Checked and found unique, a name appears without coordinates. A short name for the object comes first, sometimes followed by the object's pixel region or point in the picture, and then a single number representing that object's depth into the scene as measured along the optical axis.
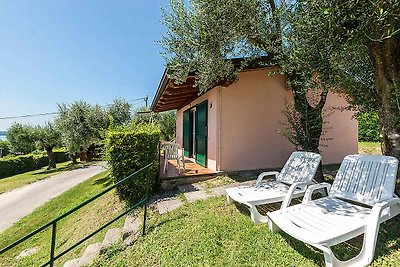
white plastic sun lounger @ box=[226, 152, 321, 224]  3.58
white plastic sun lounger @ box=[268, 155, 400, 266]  2.32
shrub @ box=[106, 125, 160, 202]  5.42
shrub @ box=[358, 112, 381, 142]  13.09
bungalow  7.07
